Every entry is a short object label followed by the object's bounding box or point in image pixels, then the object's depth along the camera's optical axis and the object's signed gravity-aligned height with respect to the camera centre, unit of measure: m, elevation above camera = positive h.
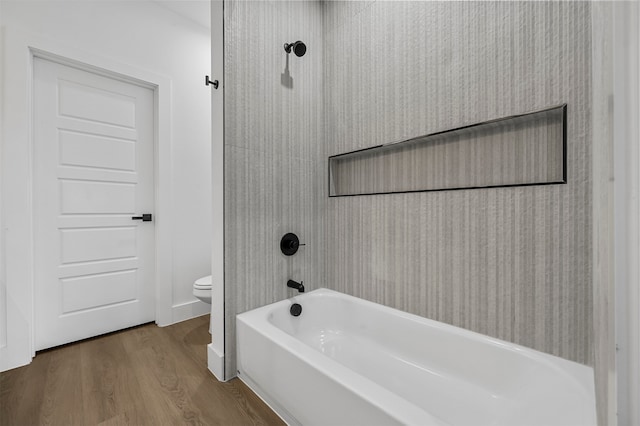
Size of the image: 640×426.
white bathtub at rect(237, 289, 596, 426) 0.91 -0.70
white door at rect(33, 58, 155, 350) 1.89 +0.06
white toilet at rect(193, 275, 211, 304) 2.14 -0.64
